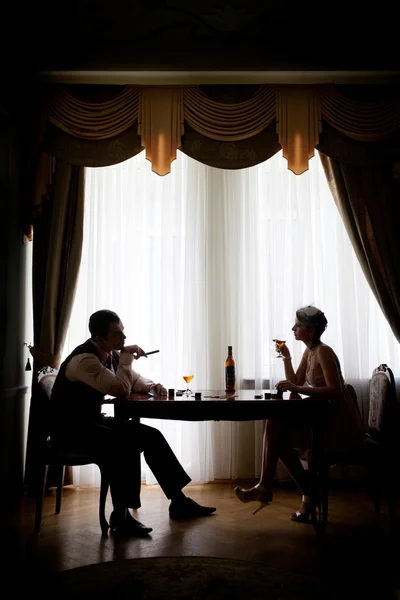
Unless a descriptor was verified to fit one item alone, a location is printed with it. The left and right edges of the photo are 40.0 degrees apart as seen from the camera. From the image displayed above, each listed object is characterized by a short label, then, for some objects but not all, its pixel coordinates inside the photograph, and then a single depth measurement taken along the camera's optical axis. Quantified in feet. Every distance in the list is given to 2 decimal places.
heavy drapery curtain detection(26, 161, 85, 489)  12.12
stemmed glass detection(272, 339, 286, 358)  10.69
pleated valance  12.19
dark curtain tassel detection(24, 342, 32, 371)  11.54
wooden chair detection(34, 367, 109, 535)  9.27
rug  6.76
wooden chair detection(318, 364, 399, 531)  9.50
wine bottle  10.49
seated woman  9.67
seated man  9.15
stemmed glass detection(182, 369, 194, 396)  9.93
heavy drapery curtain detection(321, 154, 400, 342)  12.25
